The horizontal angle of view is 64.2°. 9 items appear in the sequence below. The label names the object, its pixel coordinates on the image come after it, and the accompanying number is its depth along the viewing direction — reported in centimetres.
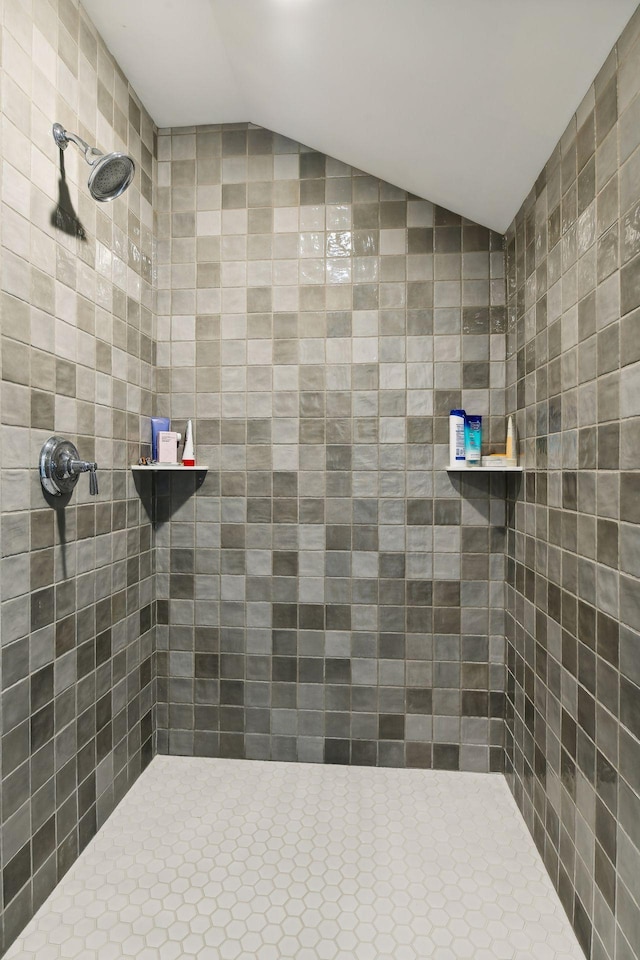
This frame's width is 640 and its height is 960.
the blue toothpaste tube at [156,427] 187
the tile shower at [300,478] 160
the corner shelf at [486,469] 167
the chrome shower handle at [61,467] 127
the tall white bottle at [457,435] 177
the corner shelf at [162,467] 175
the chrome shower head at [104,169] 125
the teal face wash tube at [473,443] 178
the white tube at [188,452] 187
